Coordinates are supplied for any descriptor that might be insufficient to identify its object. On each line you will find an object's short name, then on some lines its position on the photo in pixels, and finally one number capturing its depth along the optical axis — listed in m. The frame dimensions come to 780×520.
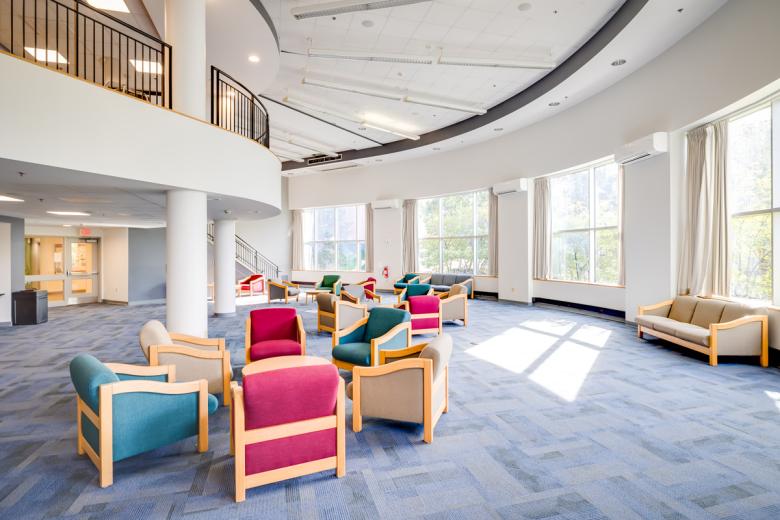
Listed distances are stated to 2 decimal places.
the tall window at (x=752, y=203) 5.86
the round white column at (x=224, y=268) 10.10
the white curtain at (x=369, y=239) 16.31
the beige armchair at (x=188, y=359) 4.00
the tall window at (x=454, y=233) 13.77
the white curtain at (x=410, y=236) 15.09
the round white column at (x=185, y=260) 5.81
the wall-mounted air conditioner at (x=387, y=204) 15.08
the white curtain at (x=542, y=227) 11.02
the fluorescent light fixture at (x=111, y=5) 6.56
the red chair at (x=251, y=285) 14.29
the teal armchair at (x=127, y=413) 2.74
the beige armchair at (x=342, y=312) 7.04
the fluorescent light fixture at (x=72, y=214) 8.99
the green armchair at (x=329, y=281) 13.73
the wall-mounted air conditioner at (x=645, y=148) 7.04
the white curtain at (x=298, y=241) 18.41
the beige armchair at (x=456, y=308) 8.49
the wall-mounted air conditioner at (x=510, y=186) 11.17
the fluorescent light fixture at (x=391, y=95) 8.31
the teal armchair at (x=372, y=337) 4.57
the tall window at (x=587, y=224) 9.40
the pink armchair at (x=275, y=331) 5.23
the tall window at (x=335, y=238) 17.22
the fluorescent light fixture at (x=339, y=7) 5.45
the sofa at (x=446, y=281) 12.93
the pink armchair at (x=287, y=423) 2.64
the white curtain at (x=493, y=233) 12.65
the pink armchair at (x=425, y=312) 7.47
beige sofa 5.49
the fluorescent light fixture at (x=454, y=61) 7.27
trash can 9.04
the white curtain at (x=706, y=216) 6.37
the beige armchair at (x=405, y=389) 3.38
